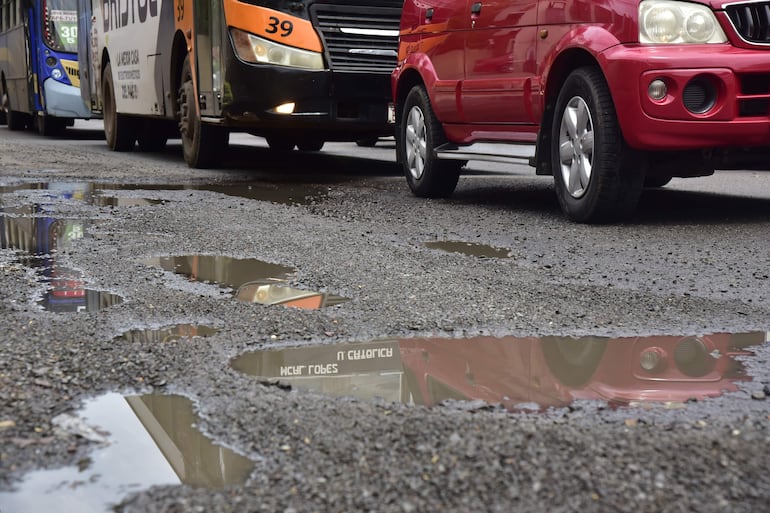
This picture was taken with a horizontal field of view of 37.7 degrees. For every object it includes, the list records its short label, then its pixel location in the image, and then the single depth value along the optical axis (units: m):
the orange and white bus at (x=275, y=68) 10.08
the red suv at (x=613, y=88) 6.10
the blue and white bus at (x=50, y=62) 19.92
